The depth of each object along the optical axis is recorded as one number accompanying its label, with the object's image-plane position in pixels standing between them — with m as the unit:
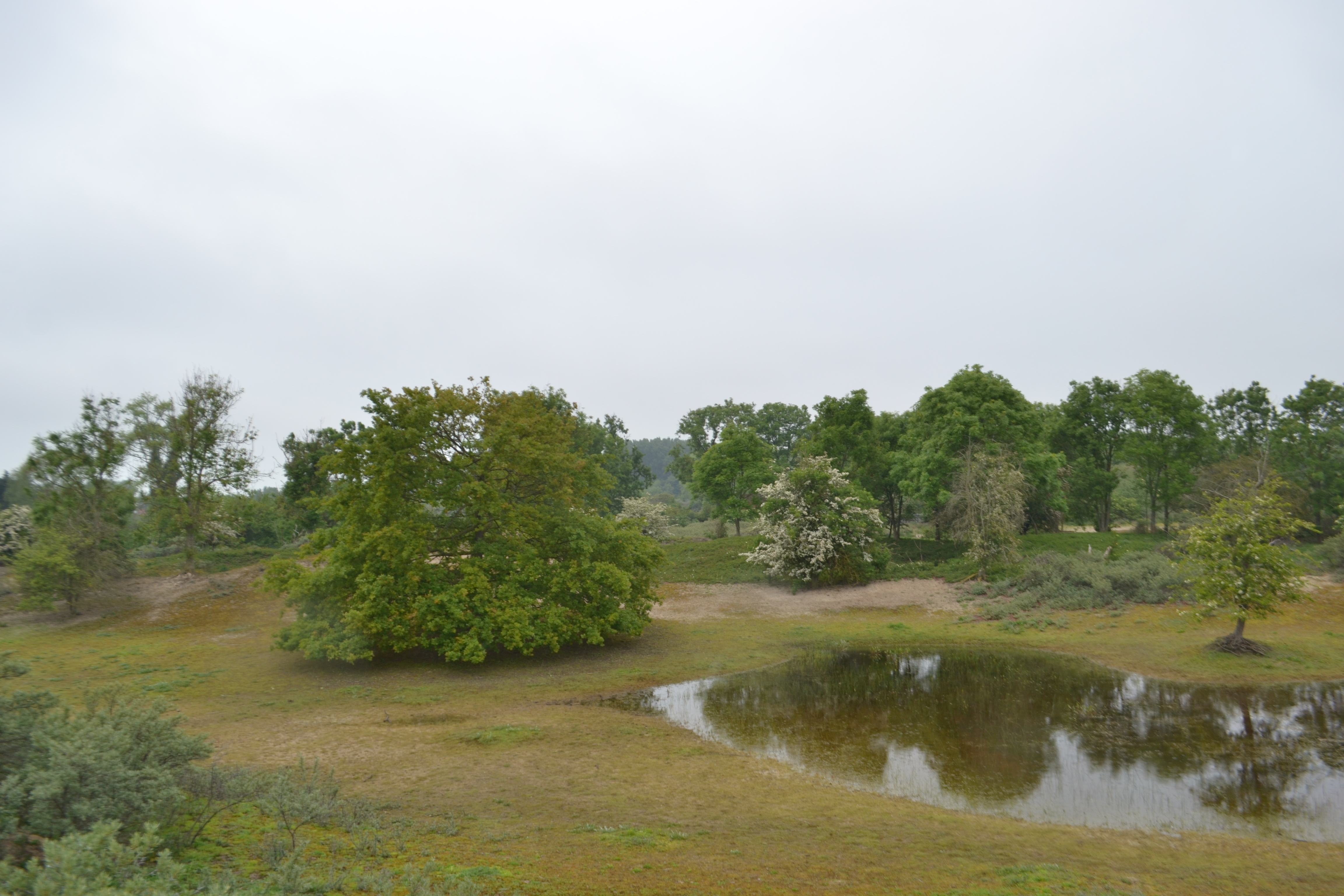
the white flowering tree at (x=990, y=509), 29.47
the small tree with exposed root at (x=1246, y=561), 17.64
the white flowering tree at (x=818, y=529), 31.31
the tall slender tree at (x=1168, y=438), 38.72
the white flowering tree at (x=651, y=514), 46.59
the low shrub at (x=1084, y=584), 24.92
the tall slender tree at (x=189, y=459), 32.81
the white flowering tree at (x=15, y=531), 31.25
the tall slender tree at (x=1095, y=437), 42.25
